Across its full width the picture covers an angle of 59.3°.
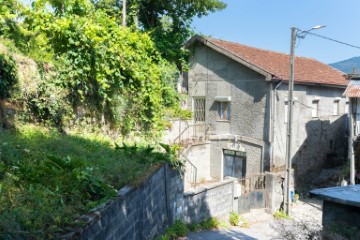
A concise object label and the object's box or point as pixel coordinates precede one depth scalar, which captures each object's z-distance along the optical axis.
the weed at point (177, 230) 8.61
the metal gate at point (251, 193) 12.96
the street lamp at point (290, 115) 12.99
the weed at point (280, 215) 13.23
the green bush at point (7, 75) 7.67
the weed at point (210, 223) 10.79
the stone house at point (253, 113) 14.73
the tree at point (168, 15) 18.27
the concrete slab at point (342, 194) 4.63
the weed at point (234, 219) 11.93
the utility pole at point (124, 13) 16.36
